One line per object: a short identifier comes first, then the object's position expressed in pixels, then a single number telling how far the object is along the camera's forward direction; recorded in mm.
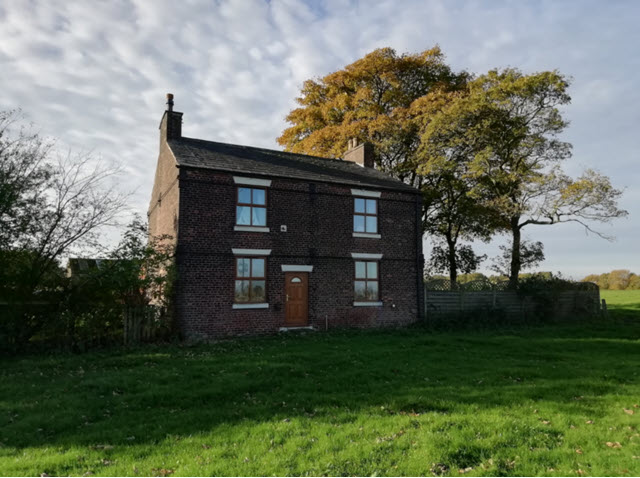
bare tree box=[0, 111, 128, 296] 14789
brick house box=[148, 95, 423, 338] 17156
